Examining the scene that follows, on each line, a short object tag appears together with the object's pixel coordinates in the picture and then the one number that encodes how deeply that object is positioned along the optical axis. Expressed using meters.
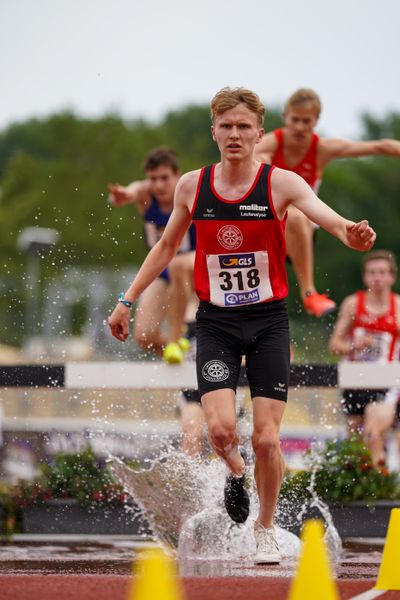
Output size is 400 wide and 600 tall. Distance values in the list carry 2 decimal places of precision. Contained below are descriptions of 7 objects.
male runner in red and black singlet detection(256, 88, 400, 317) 20.08
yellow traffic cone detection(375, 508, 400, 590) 11.52
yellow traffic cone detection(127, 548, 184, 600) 8.20
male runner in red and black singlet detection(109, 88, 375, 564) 13.74
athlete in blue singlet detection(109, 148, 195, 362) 20.86
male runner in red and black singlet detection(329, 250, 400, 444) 22.28
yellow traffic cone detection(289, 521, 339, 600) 9.49
